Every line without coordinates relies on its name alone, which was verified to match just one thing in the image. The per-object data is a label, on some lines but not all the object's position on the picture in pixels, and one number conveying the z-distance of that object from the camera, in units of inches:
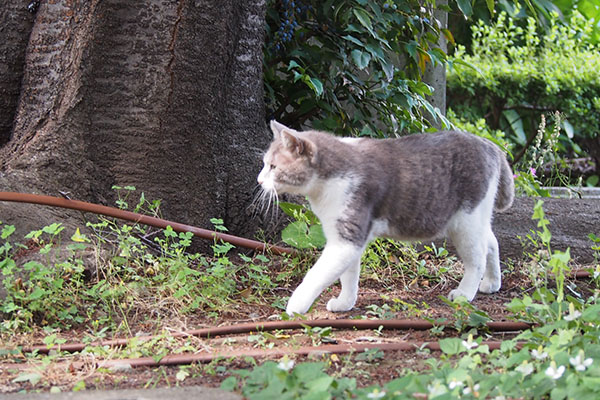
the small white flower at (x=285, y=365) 84.8
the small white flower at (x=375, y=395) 79.9
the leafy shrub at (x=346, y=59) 176.7
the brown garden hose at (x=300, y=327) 112.9
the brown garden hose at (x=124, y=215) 136.6
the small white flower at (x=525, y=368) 86.6
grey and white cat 125.1
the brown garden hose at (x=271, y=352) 104.3
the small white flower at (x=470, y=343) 95.7
